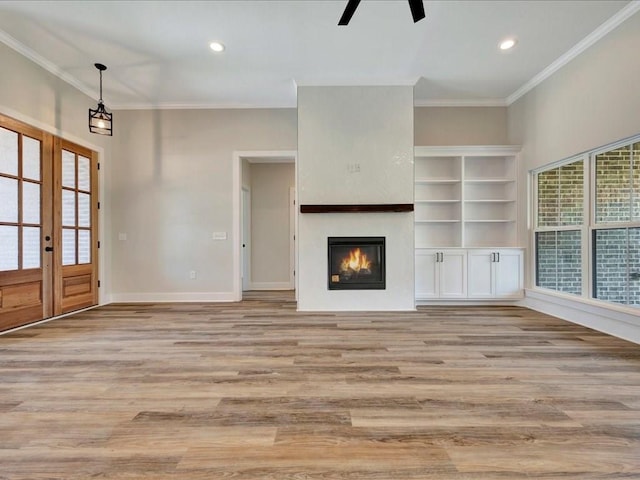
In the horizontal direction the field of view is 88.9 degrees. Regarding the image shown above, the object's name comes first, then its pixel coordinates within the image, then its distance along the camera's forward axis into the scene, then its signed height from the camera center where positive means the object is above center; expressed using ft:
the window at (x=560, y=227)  12.58 +0.46
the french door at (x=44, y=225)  11.40 +0.59
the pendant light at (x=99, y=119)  13.03 +4.91
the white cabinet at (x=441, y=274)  15.31 -1.66
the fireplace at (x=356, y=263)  14.39 -1.06
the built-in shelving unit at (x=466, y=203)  16.21 +1.81
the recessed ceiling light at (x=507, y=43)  11.39 +6.94
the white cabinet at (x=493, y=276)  15.34 -1.76
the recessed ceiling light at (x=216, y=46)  11.46 +6.87
